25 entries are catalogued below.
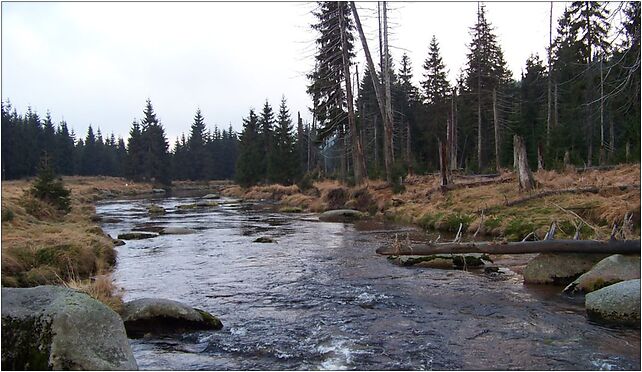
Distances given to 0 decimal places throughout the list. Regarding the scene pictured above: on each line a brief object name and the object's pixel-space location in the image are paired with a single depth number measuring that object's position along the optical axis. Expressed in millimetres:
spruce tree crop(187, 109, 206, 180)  98062
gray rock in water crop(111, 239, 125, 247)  16180
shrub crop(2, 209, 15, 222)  15559
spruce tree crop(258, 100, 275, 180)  60009
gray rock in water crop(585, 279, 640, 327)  7172
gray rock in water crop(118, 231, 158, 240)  18078
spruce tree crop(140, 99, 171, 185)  84188
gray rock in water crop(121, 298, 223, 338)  7426
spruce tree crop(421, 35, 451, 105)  57756
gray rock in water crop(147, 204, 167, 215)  30562
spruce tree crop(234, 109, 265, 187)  57875
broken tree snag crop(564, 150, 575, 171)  21697
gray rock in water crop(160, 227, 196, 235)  19547
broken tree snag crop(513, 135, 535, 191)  18734
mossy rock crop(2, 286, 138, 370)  4836
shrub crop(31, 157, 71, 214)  22875
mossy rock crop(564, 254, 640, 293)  8492
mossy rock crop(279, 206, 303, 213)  29812
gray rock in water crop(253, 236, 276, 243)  16688
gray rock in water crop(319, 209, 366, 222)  23898
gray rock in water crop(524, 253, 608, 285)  9844
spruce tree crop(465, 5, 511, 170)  45156
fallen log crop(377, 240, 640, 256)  9180
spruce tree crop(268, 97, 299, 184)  50844
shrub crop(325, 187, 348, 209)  29969
